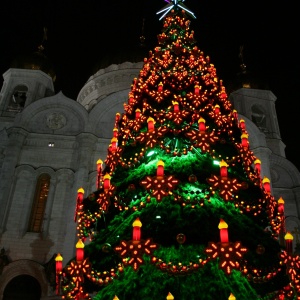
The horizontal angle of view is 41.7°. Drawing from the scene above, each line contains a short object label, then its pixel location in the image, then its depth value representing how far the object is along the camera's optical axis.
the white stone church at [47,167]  15.30
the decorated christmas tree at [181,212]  6.23
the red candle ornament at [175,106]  8.22
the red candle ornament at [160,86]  9.19
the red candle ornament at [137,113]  8.68
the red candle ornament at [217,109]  8.67
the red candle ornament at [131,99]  9.63
